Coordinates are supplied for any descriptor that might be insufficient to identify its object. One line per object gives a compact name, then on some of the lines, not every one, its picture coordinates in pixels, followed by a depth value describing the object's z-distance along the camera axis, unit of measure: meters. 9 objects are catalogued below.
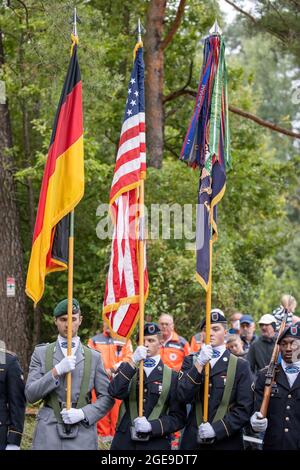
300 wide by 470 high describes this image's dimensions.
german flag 17.58
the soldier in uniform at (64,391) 16.50
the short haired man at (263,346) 24.87
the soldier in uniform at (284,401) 17.34
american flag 18.52
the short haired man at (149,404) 17.33
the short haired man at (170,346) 25.75
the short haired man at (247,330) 28.17
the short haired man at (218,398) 17.33
